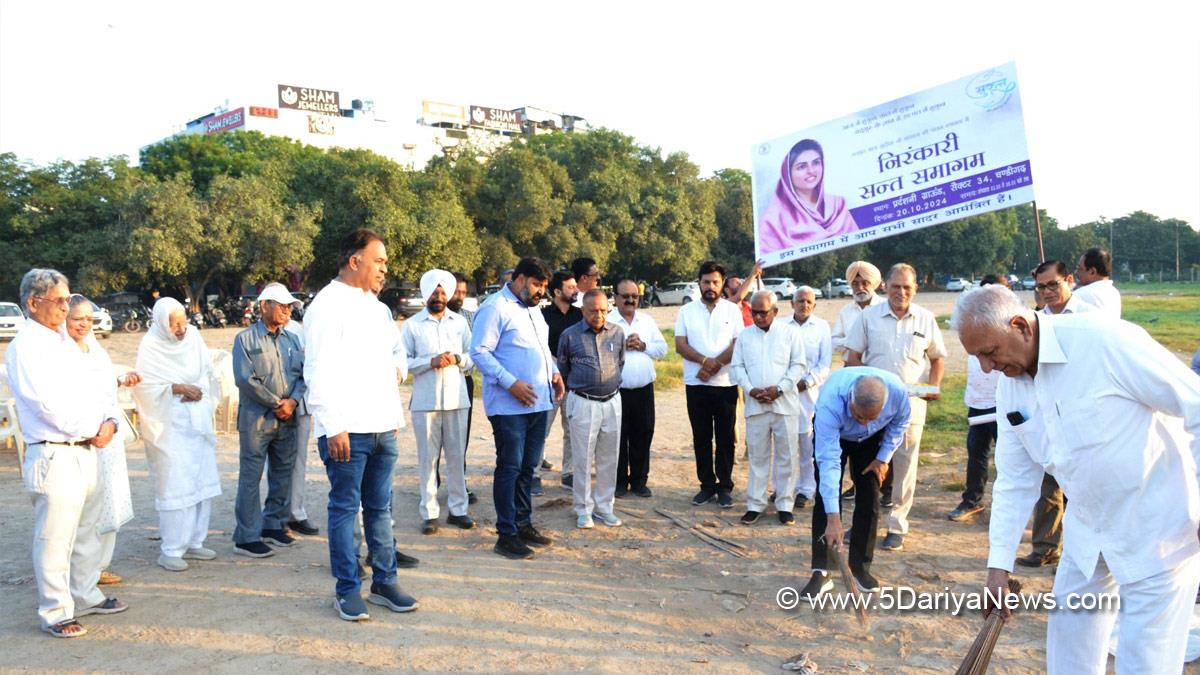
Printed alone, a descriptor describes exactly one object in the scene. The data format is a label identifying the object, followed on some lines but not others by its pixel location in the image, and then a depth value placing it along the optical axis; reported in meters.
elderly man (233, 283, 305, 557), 5.41
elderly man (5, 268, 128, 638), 4.04
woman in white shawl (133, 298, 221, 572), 5.15
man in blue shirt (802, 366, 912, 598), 4.32
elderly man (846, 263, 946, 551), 5.62
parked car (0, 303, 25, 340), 23.91
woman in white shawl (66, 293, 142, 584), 4.42
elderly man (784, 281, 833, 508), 6.57
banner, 6.43
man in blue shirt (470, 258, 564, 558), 5.45
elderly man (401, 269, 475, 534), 6.02
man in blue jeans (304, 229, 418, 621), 4.15
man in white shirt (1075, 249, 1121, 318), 5.48
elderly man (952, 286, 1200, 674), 2.55
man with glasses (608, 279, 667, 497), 6.94
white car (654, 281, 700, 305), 40.72
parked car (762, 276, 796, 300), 43.32
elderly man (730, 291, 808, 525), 6.20
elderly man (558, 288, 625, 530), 6.12
